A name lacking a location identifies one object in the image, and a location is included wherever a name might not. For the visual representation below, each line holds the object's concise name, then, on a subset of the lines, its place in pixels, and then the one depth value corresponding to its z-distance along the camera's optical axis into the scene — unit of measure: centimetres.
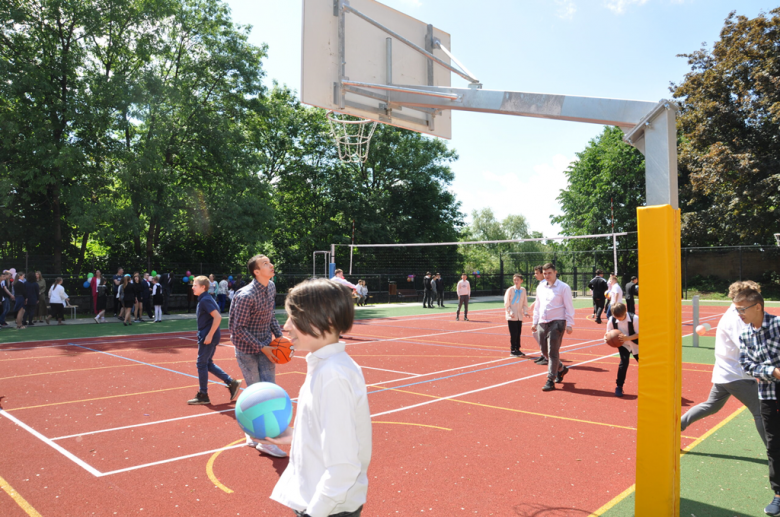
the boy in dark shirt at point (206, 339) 740
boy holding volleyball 200
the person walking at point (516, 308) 1152
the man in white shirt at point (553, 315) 862
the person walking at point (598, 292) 2047
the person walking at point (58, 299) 1902
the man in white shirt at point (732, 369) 465
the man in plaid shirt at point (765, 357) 415
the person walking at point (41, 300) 2002
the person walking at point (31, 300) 1823
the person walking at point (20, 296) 1809
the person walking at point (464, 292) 2138
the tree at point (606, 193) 4128
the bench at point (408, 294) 3436
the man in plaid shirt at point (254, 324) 585
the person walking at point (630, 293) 1606
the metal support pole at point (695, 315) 1239
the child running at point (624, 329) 770
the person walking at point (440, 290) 3052
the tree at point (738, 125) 2972
